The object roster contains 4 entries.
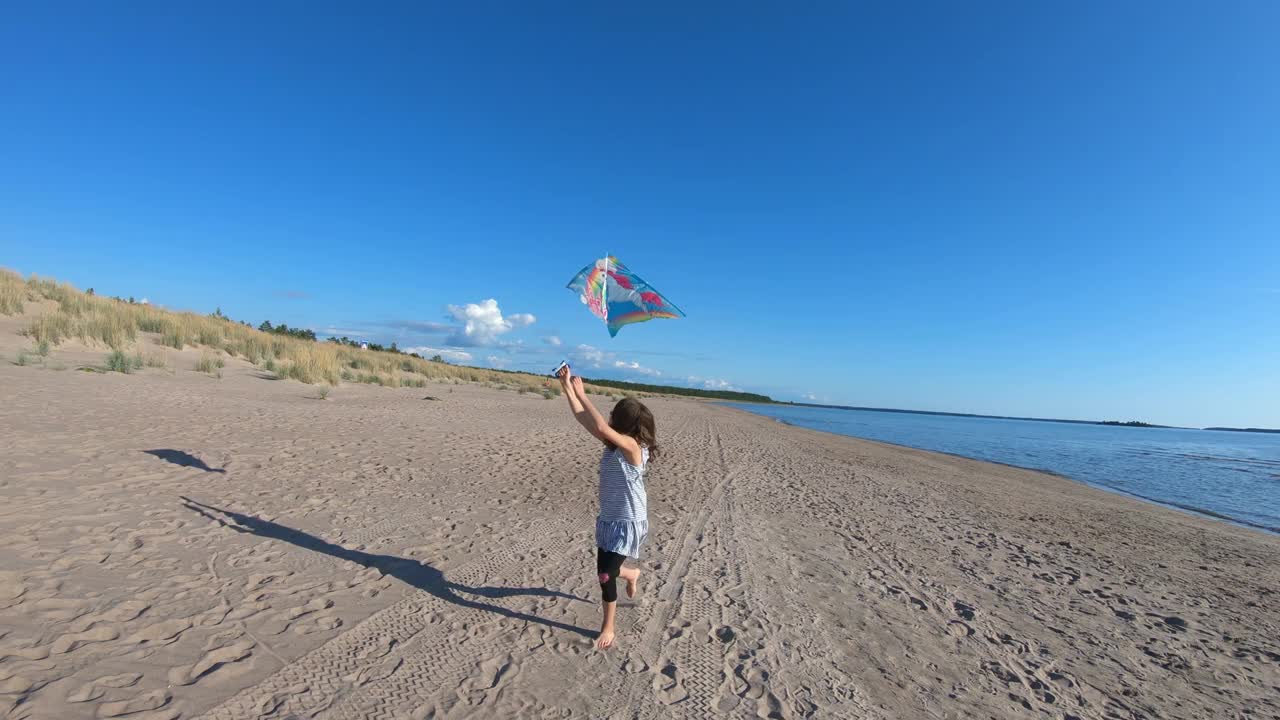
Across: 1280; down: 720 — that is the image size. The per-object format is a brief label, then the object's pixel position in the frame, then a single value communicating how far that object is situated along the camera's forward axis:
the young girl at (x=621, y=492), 3.70
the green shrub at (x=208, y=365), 16.25
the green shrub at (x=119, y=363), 13.38
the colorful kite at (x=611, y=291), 5.36
